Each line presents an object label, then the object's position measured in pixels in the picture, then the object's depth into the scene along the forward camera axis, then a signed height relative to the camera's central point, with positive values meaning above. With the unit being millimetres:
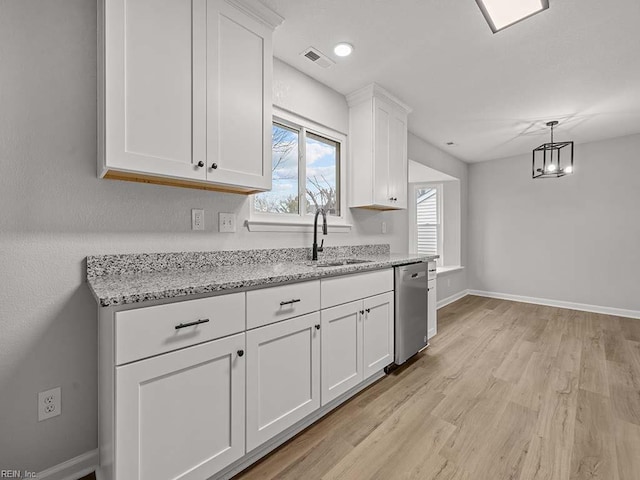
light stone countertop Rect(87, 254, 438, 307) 1061 -194
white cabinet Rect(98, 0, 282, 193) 1302 +744
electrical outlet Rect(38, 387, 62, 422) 1327 -760
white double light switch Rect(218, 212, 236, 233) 1928 +107
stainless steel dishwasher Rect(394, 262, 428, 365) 2455 -634
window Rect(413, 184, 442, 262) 5422 +380
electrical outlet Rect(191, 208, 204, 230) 1797 +121
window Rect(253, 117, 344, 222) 2398 +590
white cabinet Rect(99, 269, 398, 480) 1053 -613
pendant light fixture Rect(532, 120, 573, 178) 3684 +1288
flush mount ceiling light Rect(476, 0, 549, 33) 1735 +1408
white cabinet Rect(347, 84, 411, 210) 2812 +905
